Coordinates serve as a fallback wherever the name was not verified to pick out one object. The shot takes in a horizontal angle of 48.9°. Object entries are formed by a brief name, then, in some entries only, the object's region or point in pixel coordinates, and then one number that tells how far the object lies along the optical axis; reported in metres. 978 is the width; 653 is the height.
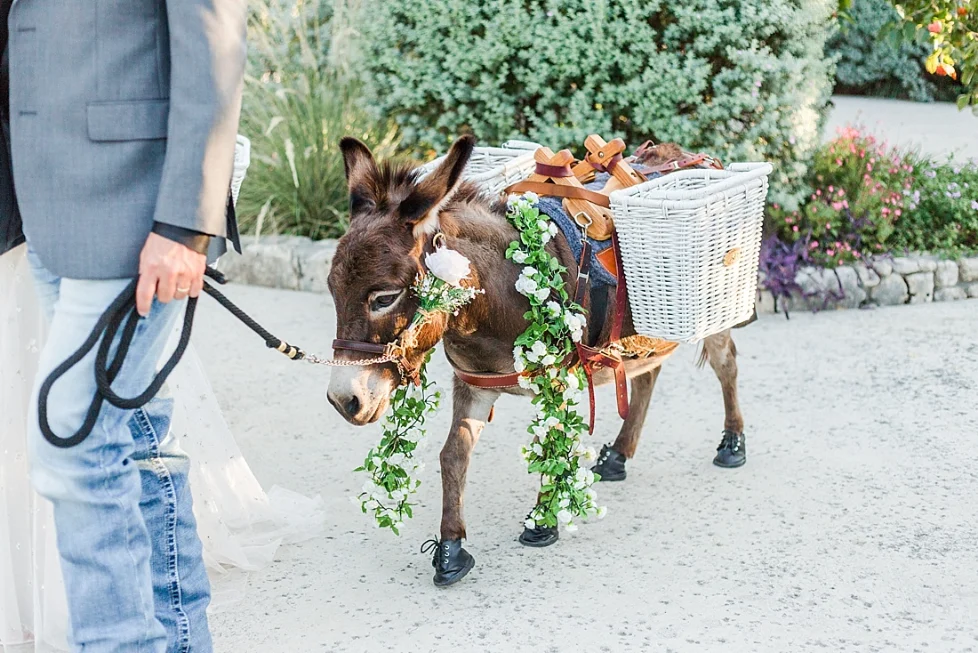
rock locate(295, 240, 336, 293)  7.00
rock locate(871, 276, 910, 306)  6.43
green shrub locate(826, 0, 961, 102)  12.91
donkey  2.86
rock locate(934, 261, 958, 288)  6.47
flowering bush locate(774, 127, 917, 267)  6.45
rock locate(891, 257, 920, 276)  6.45
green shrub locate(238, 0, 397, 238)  7.42
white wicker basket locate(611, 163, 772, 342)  3.24
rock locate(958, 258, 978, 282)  6.52
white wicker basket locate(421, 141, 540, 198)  3.61
